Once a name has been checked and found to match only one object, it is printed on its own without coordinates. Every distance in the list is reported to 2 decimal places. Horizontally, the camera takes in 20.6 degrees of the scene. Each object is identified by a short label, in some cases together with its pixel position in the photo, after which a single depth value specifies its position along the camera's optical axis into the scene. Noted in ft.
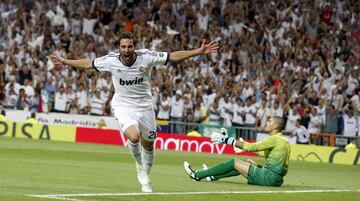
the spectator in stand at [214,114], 112.47
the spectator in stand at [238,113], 110.83
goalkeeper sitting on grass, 58.08
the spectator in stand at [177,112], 113.80
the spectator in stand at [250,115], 109.70
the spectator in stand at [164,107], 114.83
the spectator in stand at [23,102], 120.57
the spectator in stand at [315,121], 105.40
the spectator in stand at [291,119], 106.01
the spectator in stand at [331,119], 105.50
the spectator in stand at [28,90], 121.19
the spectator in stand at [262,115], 106.85
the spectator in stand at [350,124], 103.65
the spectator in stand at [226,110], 112.16
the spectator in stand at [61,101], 119.85
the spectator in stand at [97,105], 118.21
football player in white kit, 51.75
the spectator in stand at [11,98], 121.49
